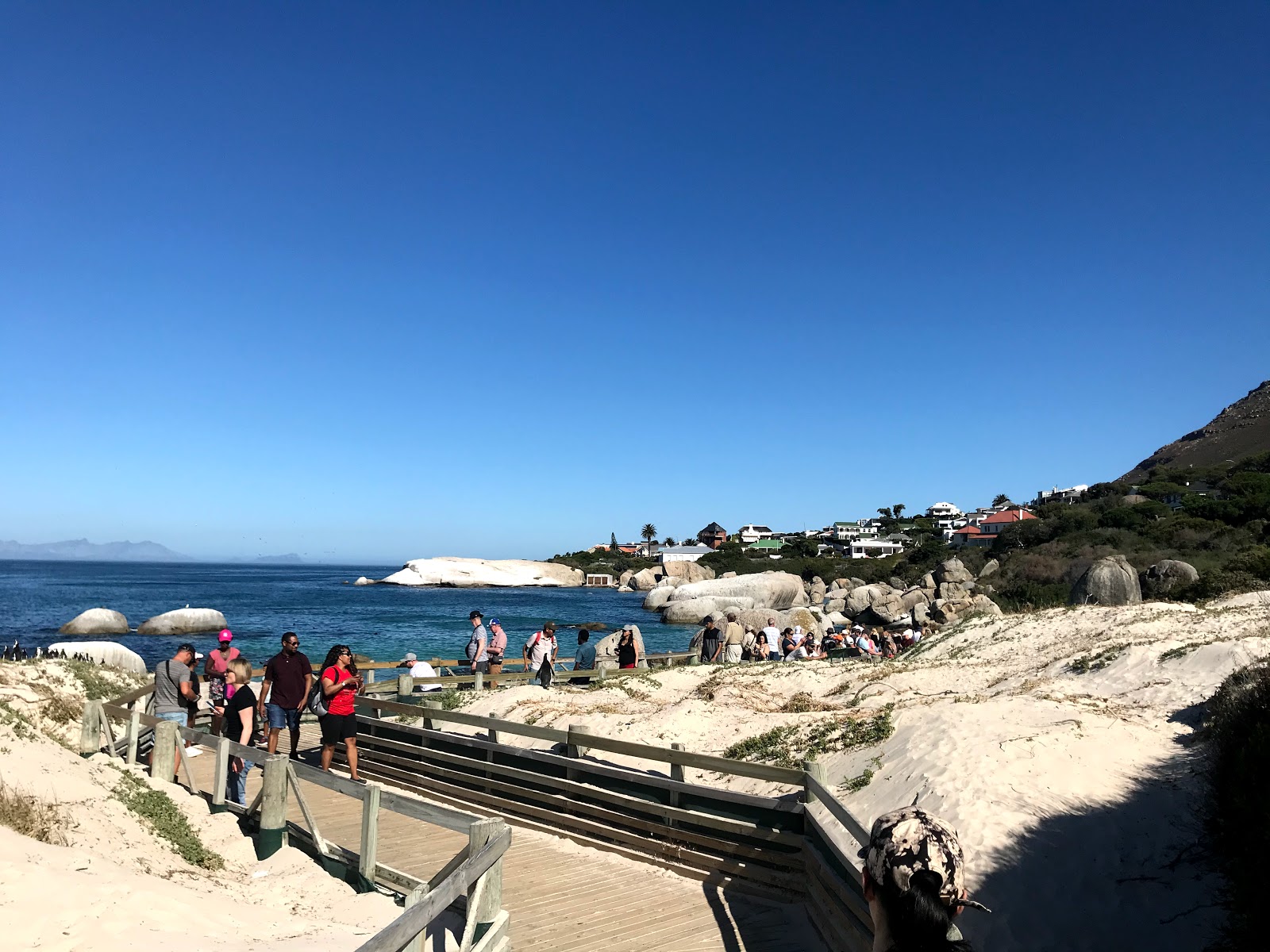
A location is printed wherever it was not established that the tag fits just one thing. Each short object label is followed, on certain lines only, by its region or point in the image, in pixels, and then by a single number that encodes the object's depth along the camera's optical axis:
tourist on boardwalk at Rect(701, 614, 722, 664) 21.30
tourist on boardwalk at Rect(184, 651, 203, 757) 11.70
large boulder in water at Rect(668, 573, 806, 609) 69.44
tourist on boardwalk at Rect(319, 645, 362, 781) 10.74
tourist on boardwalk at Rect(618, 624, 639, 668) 19.34
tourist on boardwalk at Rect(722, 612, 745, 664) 22.12
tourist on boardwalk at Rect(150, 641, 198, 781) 11.46
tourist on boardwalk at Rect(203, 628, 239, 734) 13.35
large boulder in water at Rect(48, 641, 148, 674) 27.77
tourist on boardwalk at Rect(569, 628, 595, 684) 18.09
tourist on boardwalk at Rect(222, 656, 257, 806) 10.84
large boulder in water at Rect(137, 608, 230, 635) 53.72
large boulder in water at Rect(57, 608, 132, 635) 50.69
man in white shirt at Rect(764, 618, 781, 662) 23.00
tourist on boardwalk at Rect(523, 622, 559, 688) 16.53
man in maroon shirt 10.96
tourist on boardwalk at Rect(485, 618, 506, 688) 17.42
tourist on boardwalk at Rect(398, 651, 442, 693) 16.80
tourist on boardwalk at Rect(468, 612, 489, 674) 17.64
